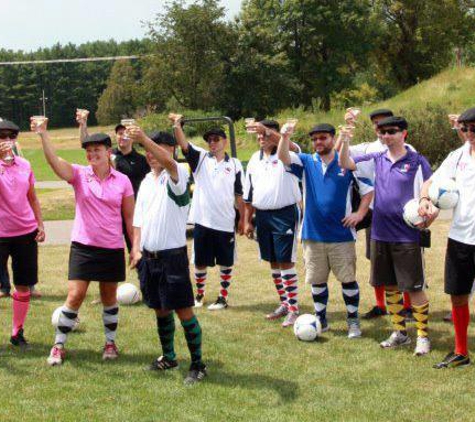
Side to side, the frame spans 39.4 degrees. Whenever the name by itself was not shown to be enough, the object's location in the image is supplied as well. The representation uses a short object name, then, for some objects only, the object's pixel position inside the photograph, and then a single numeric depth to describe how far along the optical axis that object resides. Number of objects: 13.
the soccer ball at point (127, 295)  8.65
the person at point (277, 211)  7.83
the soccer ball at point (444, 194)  5.81
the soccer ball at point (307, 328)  7.04
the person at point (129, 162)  8.55
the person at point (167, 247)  5.63
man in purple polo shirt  6.50
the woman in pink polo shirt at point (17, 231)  6.89
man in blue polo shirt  6.98
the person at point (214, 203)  8.47
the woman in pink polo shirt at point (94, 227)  6.08
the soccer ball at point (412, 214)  6.13
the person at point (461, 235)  5.81
